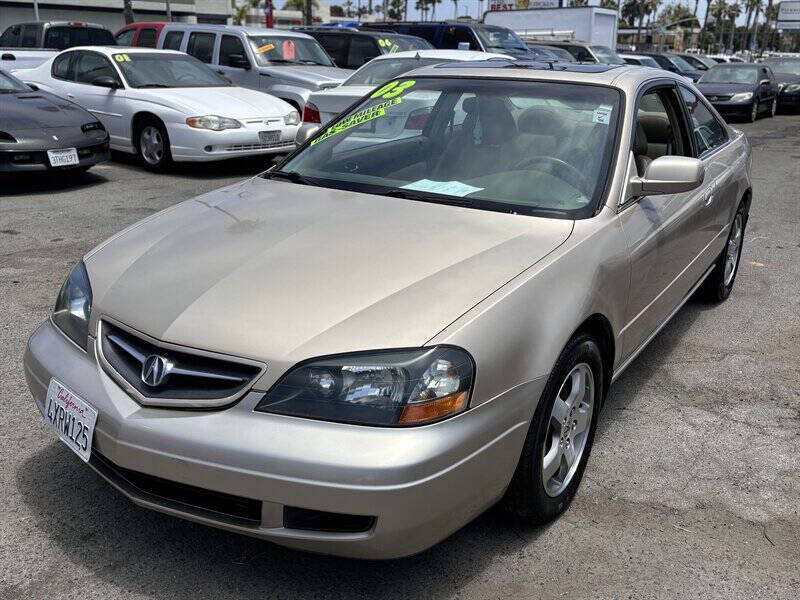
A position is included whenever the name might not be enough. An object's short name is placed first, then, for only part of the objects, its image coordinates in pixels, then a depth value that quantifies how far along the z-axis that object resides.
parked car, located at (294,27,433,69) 14.46
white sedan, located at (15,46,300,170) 9.55
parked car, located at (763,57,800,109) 22.23
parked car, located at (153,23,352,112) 11.81
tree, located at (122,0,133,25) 32.94
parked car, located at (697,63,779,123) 19.23
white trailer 25.34
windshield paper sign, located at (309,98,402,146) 4.18
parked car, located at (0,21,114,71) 16.12
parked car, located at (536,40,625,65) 20.52
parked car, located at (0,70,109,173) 8.13
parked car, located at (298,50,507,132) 9.51
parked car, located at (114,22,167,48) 13.66
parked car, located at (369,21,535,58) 16.44
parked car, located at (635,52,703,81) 23.97
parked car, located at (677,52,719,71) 27.23
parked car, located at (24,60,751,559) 2.33
